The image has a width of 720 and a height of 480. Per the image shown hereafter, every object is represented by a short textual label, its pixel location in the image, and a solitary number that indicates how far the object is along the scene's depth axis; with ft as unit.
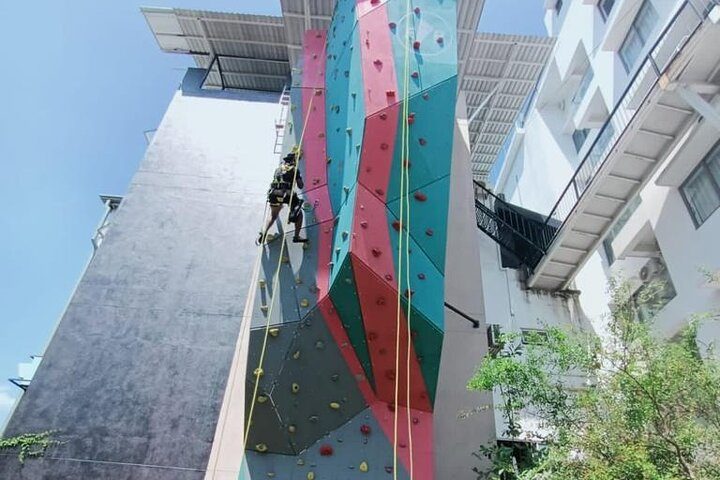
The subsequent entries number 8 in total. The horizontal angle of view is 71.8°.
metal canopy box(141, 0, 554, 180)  43.37
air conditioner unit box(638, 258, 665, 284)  36.01
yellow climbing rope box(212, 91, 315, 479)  21.74
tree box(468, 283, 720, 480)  15.95
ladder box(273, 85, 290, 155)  41.83
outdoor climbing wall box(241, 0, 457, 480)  21.38
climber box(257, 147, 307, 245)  24.81
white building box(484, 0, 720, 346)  28.84
